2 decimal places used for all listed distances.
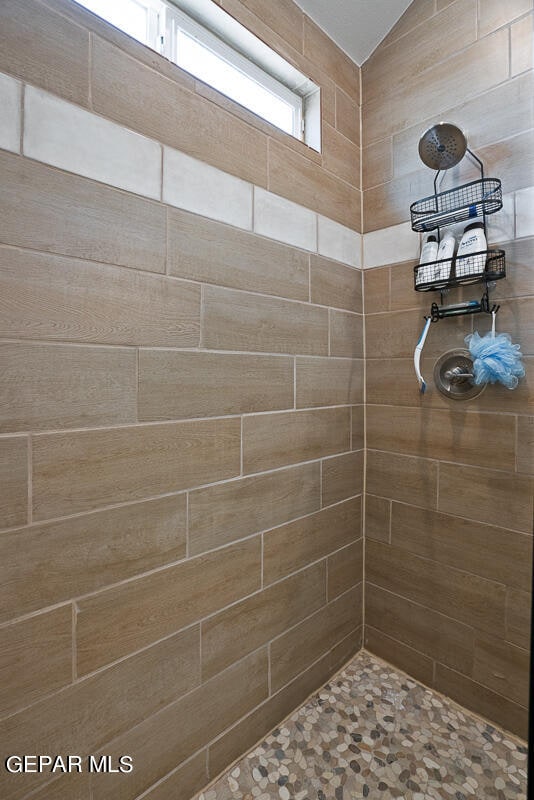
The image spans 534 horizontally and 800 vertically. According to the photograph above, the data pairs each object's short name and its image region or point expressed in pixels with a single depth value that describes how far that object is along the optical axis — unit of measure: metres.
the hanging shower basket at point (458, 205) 1.25
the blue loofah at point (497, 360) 1.20
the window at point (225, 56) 1.16
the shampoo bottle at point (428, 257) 1.36
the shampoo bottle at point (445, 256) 1.31
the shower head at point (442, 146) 1.21
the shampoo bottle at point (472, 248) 1.24
